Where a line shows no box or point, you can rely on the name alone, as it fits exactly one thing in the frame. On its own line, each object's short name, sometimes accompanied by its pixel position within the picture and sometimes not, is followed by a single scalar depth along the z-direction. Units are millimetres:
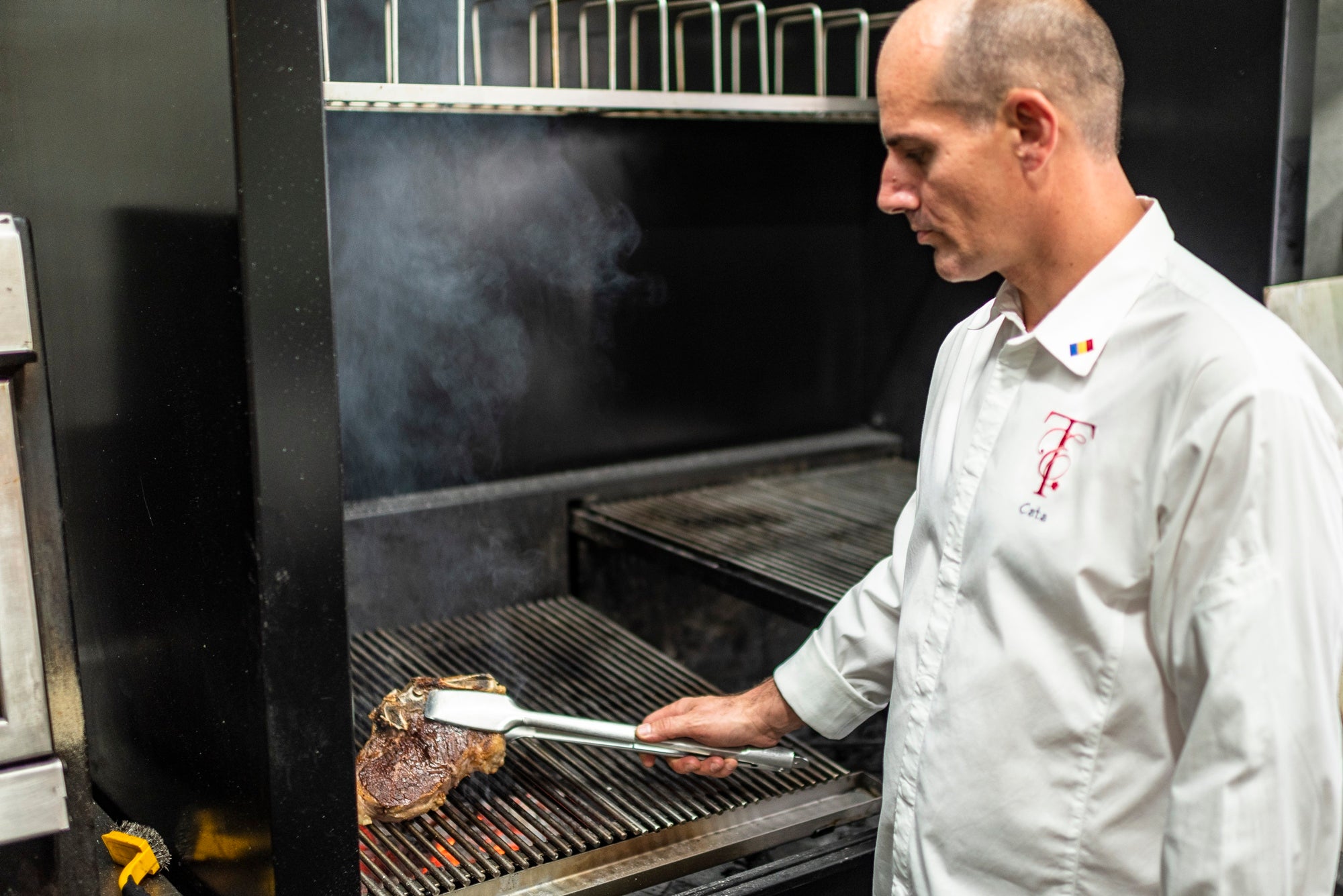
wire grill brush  1406
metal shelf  1769
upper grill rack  2072
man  973
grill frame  1484
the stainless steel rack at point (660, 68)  1860
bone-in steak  1577
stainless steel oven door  1146
